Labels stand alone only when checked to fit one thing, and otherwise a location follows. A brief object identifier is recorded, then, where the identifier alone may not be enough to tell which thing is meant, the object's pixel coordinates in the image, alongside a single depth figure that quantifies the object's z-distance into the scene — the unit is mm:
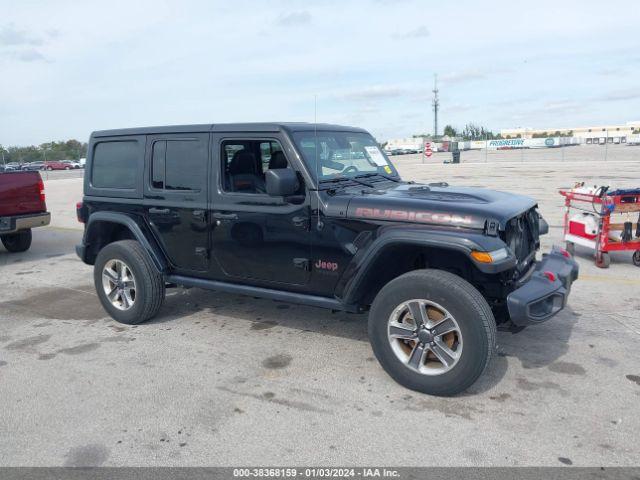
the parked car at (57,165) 54006
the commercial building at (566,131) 133125
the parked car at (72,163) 55759
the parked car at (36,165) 49538
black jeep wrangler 3615
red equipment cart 6820
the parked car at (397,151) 76100
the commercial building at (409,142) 91500
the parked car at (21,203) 8492
